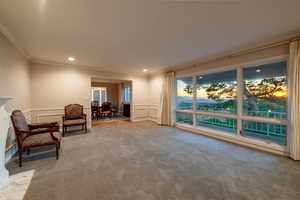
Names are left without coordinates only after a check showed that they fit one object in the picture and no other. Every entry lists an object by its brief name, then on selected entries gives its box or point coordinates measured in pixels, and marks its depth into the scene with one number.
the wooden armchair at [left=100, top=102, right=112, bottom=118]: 6.83
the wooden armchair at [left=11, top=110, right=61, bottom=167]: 2.11
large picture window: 2.69
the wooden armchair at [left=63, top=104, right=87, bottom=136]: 3.86
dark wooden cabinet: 7.33
